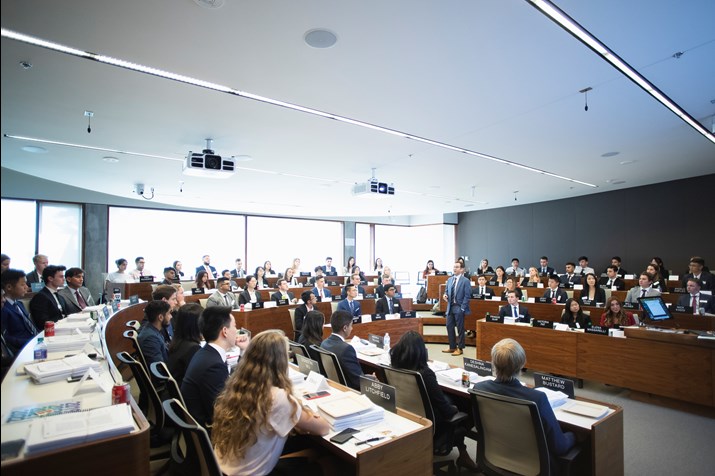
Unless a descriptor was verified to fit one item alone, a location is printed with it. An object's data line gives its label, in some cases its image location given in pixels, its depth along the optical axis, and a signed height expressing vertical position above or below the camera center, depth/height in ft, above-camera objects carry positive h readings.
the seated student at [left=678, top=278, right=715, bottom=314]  17.95 -2.51
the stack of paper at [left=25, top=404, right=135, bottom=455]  4.85 -2.44
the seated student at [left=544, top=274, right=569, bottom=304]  22.46 -2.73
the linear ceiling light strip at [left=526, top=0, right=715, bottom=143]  8.26 +5.03
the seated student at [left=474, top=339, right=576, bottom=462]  7.02 -2.75
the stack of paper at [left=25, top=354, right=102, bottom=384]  7.60 -2.44
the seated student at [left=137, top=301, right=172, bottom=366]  10.64 -2.34
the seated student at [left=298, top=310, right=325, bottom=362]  12.85 -2.66
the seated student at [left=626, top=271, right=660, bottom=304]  20.20 -2.33
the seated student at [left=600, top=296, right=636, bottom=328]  16.81 -3.06
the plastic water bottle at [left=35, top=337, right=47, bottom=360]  8.87 -2.38
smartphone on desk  6.35 -3.15
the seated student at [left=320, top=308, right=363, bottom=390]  10.52 -2.79
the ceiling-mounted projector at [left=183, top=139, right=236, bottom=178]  16.66 +3.68
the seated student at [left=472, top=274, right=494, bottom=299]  24.30 -2.92
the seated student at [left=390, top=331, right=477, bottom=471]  8.74 -3.36
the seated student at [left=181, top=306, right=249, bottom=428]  7.21 -2.37
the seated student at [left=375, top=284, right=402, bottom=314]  22.70 -3.28
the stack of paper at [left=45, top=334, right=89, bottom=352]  9.80 -2.44
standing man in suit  21.74 -3.20
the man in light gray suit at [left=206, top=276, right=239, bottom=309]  20.20 -2.47
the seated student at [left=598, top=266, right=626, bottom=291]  26.21 -2.30
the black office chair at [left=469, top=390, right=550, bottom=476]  6.90 -3.56
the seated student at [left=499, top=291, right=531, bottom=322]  19.89 -3.17
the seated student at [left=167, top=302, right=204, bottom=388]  9.32 -2.26
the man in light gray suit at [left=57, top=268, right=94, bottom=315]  16.14 -1.76
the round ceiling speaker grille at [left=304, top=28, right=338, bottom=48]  9.06 +5.02
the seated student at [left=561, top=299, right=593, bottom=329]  17.52 -3.13
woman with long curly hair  5.64 -2.46
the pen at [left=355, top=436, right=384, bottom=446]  6.31 -3.16
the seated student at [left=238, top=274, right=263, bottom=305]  24.26 -2.87
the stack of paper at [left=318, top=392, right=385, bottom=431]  6.84 -2.98
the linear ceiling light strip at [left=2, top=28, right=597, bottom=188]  9.30 +4.88
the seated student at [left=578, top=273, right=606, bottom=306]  21.35 -2.62
